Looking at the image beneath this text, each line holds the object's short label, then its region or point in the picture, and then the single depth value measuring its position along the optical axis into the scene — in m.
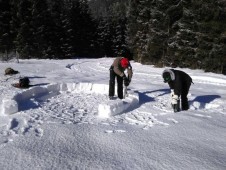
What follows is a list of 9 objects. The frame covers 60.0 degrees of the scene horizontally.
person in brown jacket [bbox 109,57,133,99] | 6.36
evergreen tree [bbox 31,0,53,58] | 28.27
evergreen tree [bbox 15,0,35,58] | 27.15
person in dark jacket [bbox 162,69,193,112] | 5.53
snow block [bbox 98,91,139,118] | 5.14
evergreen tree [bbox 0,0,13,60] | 26.36
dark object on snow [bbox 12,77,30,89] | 8.16
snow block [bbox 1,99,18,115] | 5.03
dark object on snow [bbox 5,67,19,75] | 10.61
